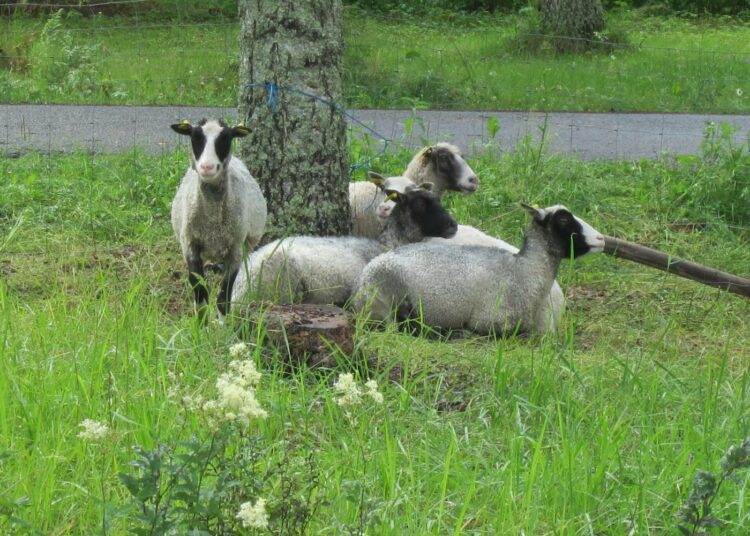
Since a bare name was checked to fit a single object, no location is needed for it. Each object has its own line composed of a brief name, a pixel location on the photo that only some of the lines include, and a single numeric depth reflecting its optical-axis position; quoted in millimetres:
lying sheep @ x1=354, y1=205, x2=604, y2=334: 14316
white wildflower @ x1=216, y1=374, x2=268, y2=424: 5725
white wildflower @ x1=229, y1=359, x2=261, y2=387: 6052
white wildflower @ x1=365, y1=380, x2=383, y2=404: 6411
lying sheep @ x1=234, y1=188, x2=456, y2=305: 14080
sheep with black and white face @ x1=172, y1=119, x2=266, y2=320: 13927
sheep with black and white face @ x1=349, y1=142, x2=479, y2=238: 17365
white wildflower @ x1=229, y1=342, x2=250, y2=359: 6693
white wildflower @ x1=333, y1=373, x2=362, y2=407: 6274
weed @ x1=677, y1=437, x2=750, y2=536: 6445
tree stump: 10893
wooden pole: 14362
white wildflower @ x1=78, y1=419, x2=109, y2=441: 5820
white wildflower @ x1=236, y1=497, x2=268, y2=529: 5382
